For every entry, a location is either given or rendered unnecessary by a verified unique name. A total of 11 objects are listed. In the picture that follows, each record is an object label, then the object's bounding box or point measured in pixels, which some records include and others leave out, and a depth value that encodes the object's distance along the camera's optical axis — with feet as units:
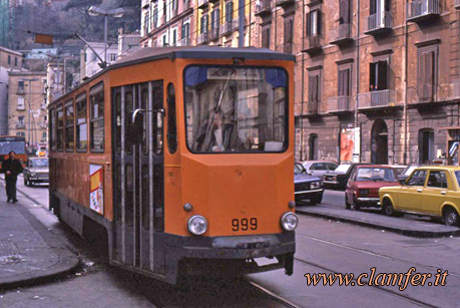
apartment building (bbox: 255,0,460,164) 113.09
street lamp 127.07
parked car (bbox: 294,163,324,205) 76.95
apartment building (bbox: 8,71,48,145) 362.94
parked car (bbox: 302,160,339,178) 121.90
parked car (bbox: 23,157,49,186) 123.65
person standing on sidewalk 78.49
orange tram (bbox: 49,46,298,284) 26.37
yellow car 54.54
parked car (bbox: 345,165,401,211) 69.67
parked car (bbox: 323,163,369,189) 114.21
